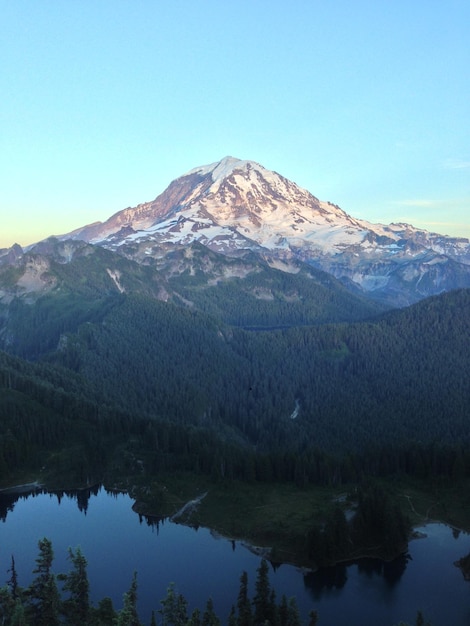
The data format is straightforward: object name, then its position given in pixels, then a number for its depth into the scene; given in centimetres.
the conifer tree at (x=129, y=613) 9319
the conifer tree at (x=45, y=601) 9900
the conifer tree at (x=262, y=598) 10675
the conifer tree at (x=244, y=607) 10300
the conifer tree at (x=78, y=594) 10394
